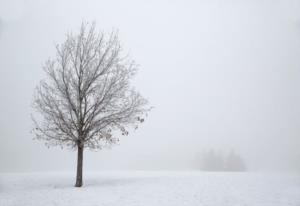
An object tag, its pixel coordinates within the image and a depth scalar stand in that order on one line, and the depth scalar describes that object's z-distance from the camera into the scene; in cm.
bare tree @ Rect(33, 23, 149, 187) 2131
